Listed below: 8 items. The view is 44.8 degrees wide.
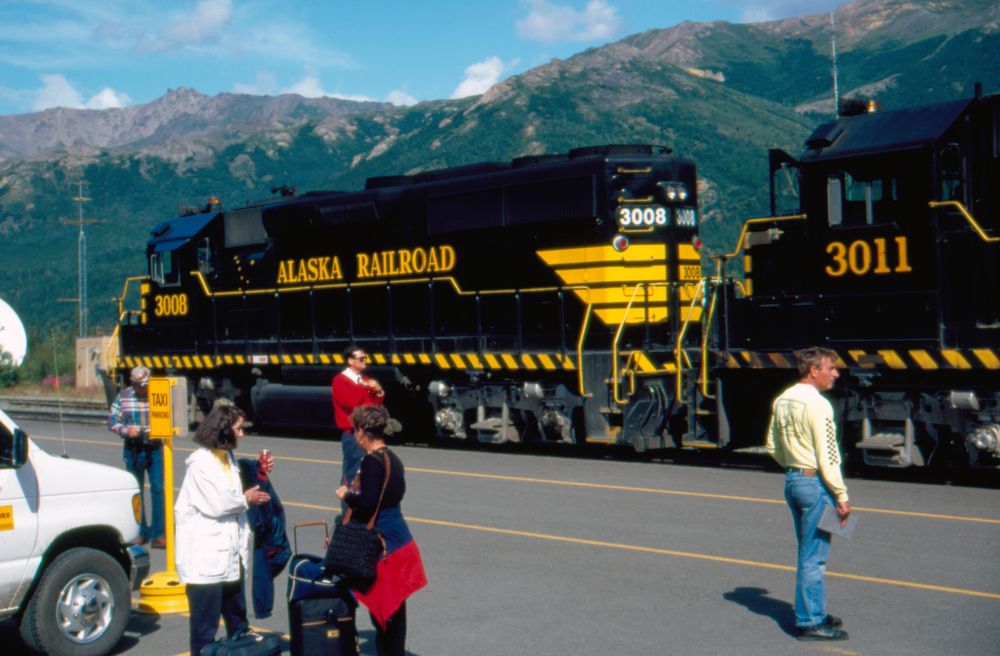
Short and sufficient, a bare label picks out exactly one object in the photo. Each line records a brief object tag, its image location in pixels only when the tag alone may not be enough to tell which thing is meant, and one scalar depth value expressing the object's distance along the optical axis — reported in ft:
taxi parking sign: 31.40
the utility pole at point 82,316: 160.33
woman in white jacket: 22.86
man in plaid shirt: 38.65
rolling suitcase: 21.57
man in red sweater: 39.14
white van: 23.94
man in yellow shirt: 25.17
